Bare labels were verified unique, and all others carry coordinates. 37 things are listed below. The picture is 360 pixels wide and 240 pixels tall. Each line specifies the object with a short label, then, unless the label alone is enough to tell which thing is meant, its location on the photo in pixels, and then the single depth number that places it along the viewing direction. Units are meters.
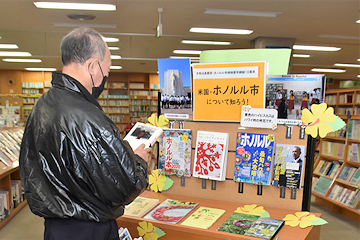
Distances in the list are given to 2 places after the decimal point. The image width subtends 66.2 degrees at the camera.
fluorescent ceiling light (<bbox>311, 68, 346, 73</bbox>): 10.81
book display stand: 1.33
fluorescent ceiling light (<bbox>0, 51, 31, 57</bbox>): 8.13
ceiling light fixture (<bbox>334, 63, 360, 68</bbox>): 9.49
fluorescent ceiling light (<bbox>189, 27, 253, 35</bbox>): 5.91
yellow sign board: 1.49
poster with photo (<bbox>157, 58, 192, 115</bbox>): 1.64
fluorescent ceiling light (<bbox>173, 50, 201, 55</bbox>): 7.83
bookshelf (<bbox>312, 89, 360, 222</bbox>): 3.98
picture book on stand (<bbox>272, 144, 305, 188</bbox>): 1.42
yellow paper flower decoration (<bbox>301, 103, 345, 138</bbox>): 1.35
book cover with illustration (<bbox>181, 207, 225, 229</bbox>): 1.35
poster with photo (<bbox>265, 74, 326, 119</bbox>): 1.41
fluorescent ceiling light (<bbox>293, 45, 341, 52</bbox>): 7.25
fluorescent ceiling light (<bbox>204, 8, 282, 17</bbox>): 4.80
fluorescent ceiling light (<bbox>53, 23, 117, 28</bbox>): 5.56
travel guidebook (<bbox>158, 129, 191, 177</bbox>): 1.65
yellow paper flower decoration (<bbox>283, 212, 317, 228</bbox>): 1.31
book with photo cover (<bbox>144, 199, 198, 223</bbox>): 1.43
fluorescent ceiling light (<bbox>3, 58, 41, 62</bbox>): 9.38
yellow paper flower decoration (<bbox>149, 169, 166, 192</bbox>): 1.72
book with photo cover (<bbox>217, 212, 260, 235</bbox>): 1.29
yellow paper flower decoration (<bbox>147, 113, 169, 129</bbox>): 1.72
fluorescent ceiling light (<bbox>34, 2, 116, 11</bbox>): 4.39
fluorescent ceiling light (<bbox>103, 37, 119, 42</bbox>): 6.63
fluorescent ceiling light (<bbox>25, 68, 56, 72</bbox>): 11.69
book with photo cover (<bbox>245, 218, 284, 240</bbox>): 1.22
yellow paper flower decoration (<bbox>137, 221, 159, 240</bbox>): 1.45
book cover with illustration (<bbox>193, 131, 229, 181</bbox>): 1.55
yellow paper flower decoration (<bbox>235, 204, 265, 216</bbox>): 1.45
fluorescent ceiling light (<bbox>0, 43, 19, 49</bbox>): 7.14
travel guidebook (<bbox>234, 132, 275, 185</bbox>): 1.46
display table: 1.26
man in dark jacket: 0.98
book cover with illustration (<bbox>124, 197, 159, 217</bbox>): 1.52
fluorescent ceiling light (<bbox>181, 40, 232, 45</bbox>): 6.86
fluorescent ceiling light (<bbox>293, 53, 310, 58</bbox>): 8.27
